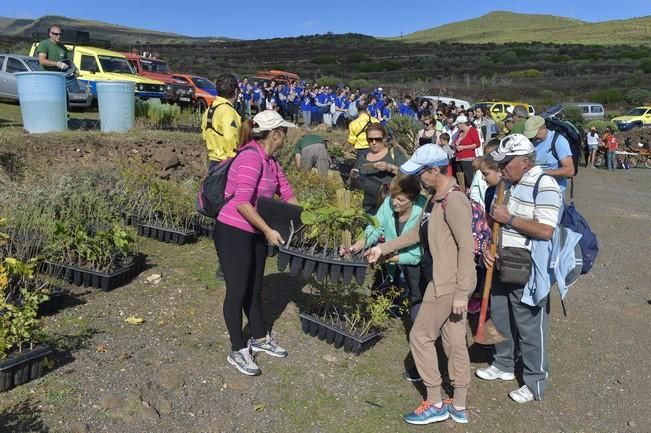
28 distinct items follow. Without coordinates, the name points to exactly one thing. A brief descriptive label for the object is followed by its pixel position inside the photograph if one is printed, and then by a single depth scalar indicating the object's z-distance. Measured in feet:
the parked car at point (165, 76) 61.41
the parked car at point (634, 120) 94.48
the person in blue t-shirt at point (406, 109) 57.57
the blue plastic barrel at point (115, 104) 30.81
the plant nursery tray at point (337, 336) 14.24
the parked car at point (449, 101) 81.20
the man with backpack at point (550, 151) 16.60
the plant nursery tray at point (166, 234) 21.39
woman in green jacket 12.78
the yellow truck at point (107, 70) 52.24
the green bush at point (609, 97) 121.49
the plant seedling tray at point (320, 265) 12.21
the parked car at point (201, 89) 65.82
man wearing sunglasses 30.07
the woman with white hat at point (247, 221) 11.51
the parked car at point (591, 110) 101.14
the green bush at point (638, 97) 117.91
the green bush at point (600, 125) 84.38
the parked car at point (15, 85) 43.52
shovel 12.21
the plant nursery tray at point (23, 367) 11.12
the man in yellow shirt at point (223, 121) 16.42
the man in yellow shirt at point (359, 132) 24.34
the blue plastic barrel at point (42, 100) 27.71
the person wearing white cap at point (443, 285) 10.52
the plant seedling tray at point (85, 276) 16.47
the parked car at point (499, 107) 86.58
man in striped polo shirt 11.43
